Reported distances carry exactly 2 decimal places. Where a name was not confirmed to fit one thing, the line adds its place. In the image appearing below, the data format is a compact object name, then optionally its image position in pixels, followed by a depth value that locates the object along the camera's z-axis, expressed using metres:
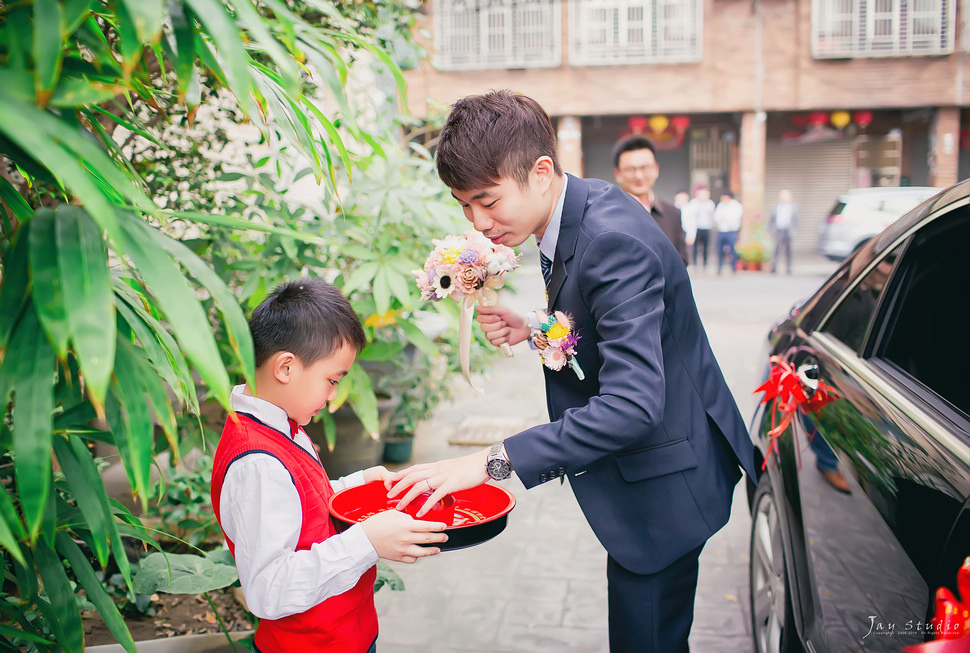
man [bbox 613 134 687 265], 5.08
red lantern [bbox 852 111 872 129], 19.67
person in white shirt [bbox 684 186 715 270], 16.52
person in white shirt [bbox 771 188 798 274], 16.30
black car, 1.40
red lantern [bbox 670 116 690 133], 19.84
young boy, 1.50
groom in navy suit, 1.59
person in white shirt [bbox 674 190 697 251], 16.53
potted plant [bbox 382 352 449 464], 4.70
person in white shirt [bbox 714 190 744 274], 15.73
